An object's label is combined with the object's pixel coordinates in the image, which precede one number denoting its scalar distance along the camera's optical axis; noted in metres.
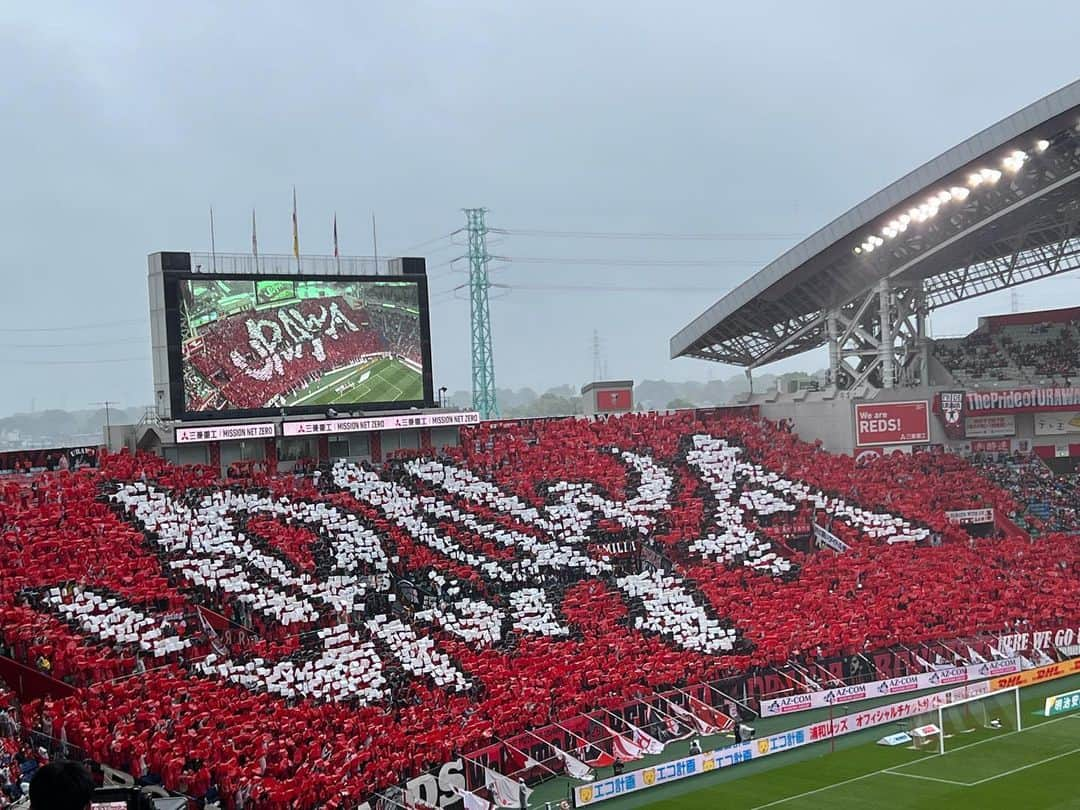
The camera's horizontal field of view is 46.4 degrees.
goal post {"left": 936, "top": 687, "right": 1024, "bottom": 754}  31.95
